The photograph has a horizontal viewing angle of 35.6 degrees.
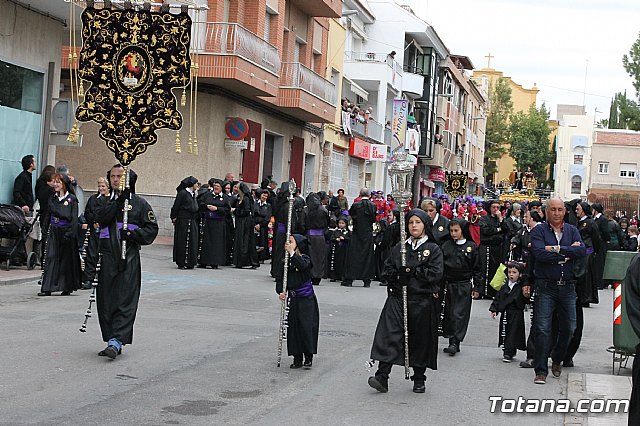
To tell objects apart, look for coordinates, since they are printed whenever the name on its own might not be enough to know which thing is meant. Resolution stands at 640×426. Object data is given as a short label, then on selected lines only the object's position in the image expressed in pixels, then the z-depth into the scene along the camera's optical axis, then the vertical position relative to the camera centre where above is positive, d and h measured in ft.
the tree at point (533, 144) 301.84 +19.17
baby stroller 54.95 -3.40
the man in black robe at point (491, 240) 61.46 -2.19
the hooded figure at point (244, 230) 74.02 -3.13
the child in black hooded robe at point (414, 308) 31.32 -3.49
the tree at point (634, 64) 201.46 +30.27
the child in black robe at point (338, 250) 71.87 -3.99
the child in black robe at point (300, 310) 34.47 -4.13
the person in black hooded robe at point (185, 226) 68.59 -2.88
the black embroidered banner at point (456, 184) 128.16 +2.27
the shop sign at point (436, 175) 220.84 +5.69
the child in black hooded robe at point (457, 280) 41.14 -3.27
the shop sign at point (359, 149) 144.77 +6.96
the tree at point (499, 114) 318.24 +28.89
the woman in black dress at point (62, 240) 49.34 -3.21
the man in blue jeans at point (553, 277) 34.60 -2.41
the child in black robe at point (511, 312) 39.50 -4.26
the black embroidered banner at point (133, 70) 40.81 +4.63
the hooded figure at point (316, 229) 66.54 -2.43
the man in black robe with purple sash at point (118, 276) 33.94 -3.30
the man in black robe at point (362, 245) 68.95 -3.41
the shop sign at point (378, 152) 151.74 +6.76
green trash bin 36.63 -3.61
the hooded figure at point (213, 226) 71.31 -2.85
